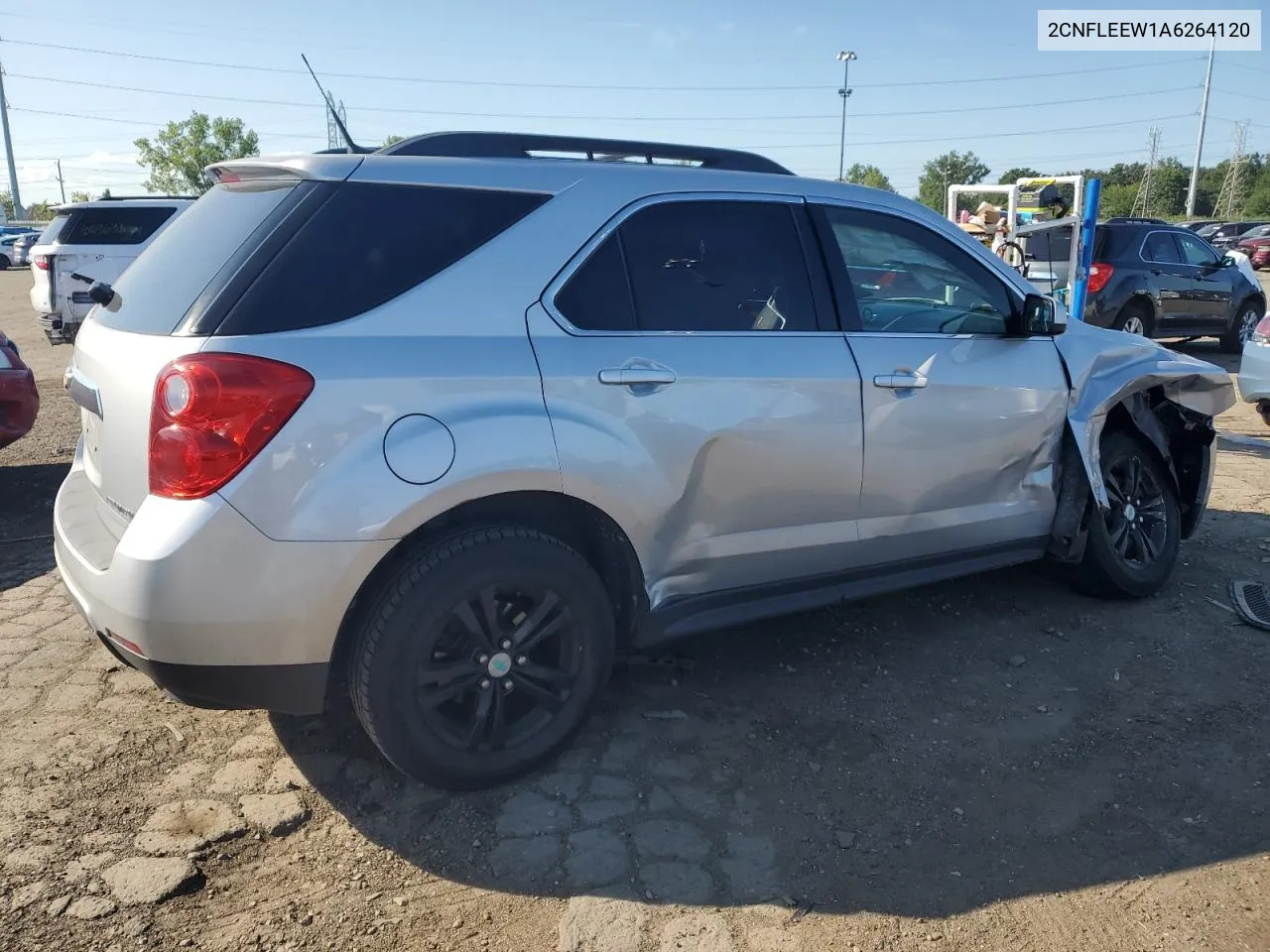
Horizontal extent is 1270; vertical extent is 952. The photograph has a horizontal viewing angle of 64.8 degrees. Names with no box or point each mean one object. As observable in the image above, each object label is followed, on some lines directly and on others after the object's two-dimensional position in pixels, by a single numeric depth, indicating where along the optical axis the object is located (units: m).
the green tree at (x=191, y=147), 54.25
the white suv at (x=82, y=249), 11.40
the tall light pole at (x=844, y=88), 49.78
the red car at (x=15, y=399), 5.88
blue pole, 8.98
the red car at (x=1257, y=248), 32.41
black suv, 11.62
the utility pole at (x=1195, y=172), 54.78
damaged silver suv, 2.57
